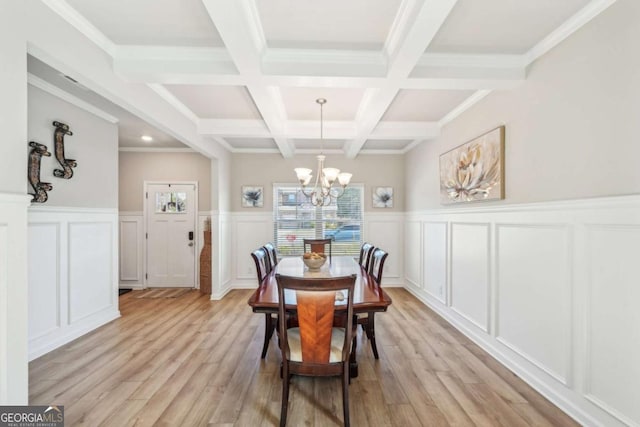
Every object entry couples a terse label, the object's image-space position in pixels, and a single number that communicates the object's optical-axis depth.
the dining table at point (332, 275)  2.04
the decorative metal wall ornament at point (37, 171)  2.60
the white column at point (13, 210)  1.42
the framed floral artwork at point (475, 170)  2.67
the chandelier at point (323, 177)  3.24
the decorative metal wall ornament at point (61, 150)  2.88
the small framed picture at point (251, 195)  5.32
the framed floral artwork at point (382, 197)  5.43
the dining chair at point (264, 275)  2.71
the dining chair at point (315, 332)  1.68
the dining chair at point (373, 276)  2.65
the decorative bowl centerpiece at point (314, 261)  2.88
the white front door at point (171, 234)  5.16
